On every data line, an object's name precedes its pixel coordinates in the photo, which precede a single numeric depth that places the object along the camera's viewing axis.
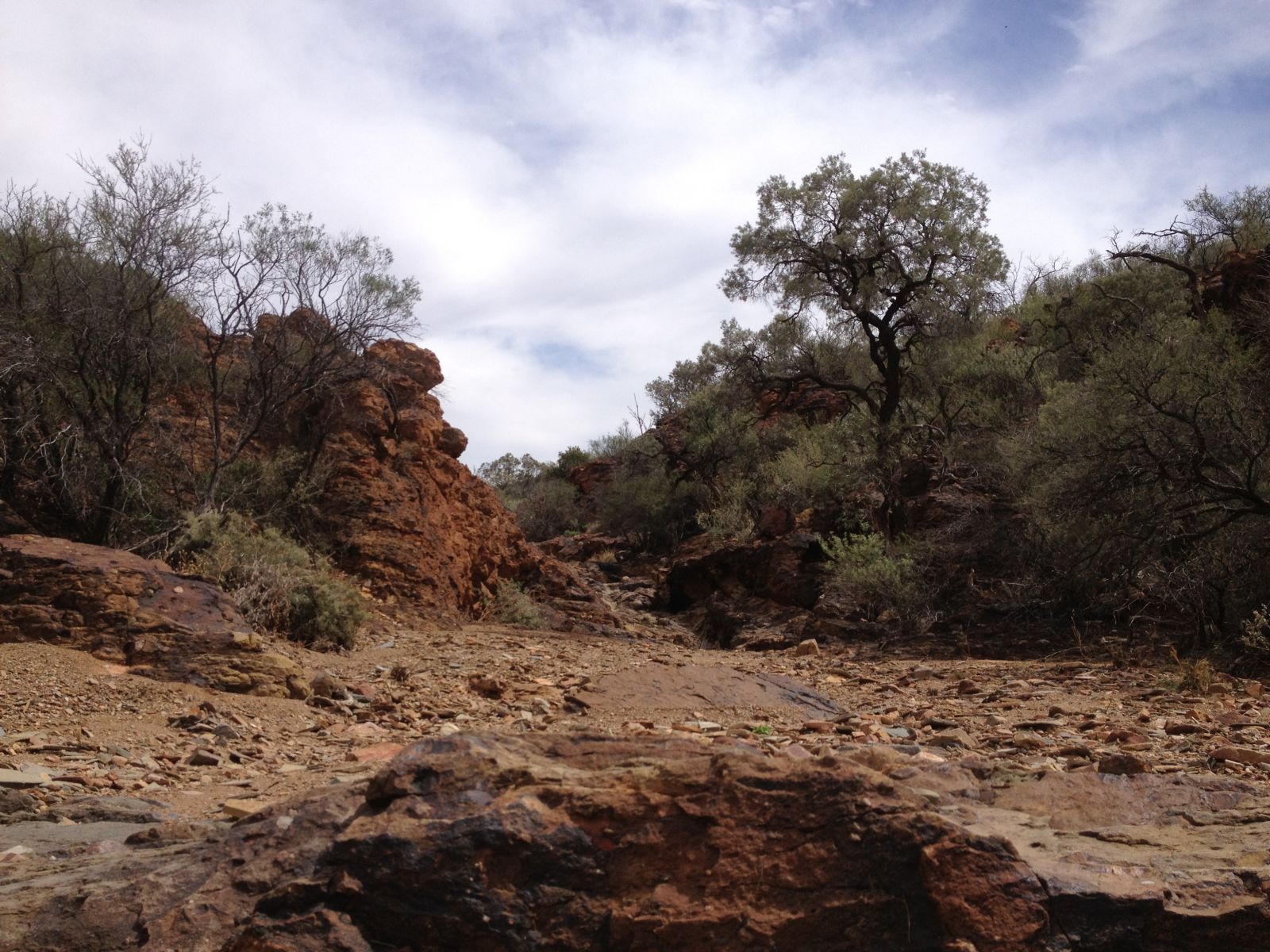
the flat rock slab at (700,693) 7.13
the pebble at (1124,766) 4.37
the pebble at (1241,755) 4.86
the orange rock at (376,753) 5.43
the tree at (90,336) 11.23
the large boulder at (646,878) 2.45
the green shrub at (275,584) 9.49
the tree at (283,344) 12.79
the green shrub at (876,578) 13.66
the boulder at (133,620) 7.19
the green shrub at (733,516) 19.53
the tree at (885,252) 19.45
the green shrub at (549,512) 30.23
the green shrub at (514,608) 13.88
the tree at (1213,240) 16.59
